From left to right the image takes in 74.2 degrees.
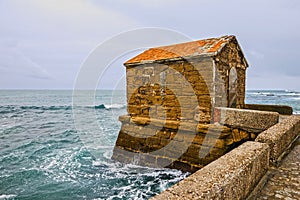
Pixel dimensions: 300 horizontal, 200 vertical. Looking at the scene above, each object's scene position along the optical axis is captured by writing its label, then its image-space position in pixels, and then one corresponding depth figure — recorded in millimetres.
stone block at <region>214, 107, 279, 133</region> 4891
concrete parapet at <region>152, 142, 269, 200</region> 1760
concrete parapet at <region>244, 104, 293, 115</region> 9398
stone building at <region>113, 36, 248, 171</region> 6051
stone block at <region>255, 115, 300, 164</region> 3129
